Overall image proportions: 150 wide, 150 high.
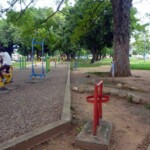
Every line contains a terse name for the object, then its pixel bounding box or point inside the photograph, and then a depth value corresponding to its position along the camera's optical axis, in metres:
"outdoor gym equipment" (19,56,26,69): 17.03
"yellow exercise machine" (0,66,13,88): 6.85
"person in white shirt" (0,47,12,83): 6.39
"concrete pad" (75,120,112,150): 2.66
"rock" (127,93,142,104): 4.99
